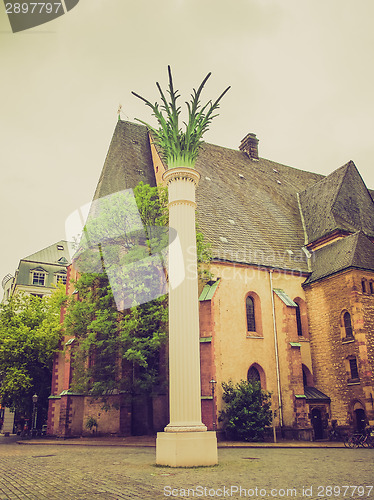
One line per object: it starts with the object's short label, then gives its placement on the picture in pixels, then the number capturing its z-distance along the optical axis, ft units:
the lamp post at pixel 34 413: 87.56
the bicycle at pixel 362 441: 64.75
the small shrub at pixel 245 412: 69.36
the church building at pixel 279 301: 75.15
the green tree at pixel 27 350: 89.45
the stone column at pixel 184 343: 38.81
